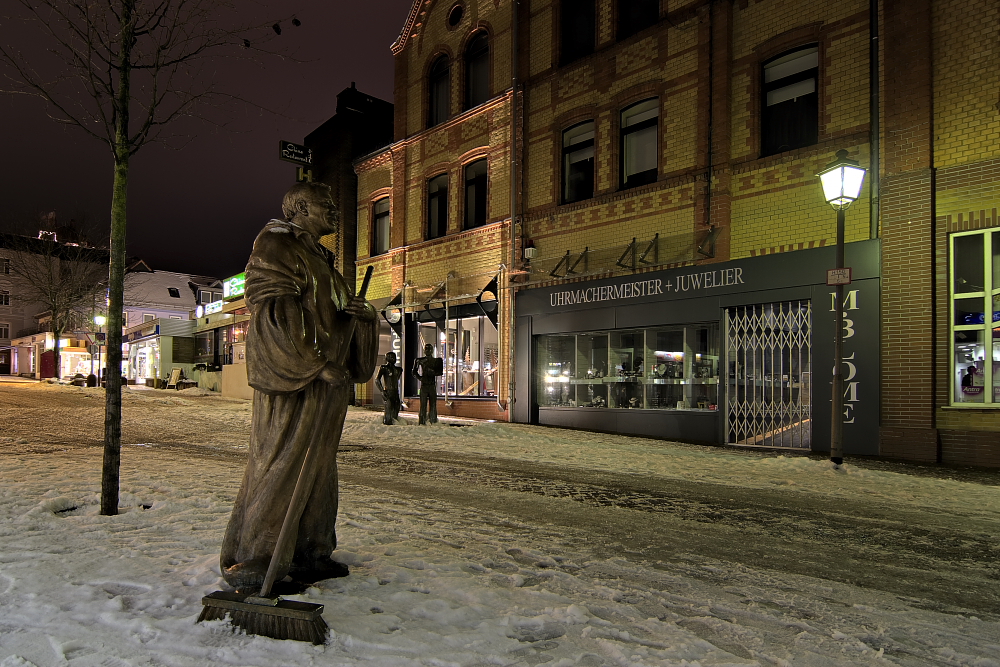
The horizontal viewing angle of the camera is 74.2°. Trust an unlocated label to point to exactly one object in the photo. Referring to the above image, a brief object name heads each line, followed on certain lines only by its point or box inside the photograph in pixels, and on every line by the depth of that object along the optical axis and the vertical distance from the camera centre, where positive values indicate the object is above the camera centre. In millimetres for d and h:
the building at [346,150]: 24500 +7969
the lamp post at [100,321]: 37012 +2205
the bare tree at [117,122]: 5758 +2212
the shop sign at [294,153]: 10266 +3343
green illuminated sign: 37406 +4247
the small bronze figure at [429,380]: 15641 -390
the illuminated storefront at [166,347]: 44125 +890
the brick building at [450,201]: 18531 +5074
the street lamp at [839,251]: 9227 +1677
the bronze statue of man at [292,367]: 3191 -27
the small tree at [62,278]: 38344 +4977
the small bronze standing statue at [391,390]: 15645 -642
